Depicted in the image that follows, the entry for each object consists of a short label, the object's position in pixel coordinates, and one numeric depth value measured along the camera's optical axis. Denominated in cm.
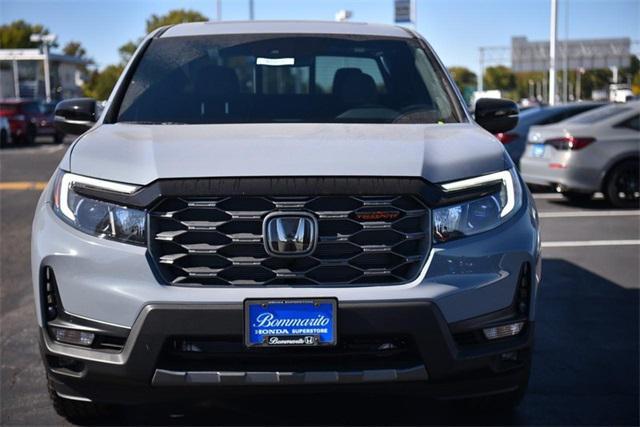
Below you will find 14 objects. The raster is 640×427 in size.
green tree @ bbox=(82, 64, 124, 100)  7988
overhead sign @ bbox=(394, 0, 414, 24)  3022
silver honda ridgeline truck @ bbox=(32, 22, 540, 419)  310
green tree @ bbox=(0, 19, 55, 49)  9038
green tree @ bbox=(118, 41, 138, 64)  7706
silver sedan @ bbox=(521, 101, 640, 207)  1166
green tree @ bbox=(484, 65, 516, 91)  11944
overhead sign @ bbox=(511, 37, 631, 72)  6107
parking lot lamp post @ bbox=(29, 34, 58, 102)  6081
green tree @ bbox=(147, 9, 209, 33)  6875
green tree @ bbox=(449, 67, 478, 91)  12375
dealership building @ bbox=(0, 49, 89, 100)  7144
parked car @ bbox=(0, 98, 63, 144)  3294
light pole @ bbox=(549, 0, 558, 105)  3033
